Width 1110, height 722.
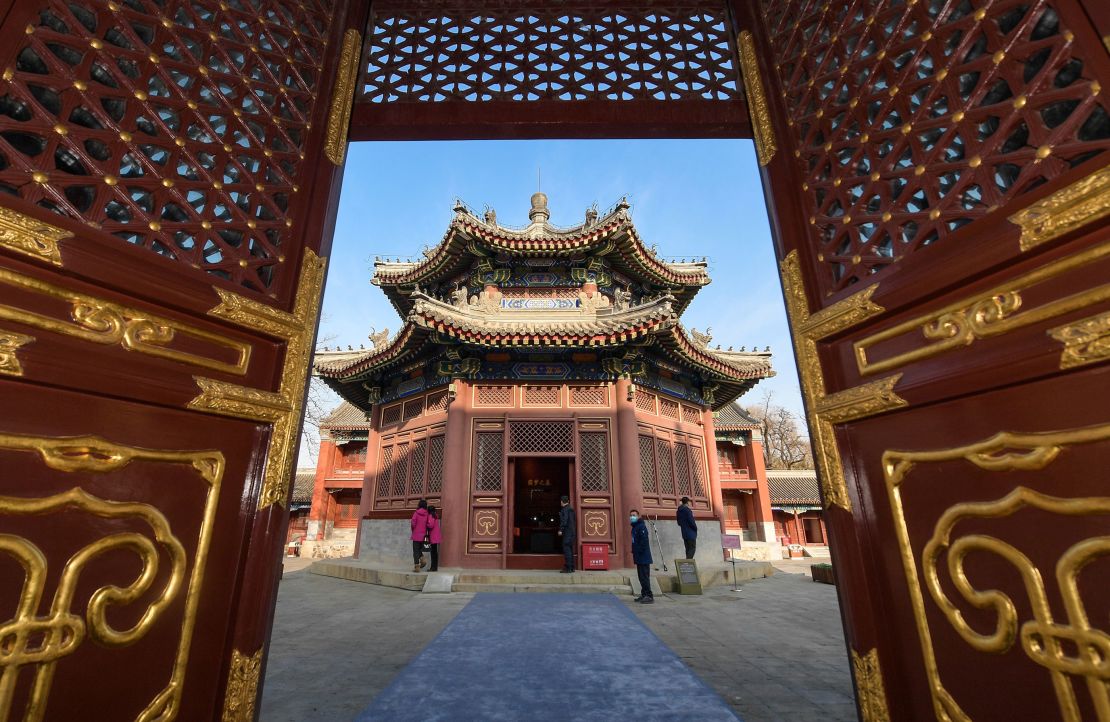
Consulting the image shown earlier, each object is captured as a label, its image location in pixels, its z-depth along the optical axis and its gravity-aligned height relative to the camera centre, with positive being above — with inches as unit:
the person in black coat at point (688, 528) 366.6 -18.1
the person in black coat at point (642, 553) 291.9 -30.3
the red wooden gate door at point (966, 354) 52.4 +19.8
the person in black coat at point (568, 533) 347.3 -20.2
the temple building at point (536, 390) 379.9 +107.7
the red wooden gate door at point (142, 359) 56.4 +21.9
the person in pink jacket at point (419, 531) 358.0 -16.7
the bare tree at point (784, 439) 1451.8 +198.9
